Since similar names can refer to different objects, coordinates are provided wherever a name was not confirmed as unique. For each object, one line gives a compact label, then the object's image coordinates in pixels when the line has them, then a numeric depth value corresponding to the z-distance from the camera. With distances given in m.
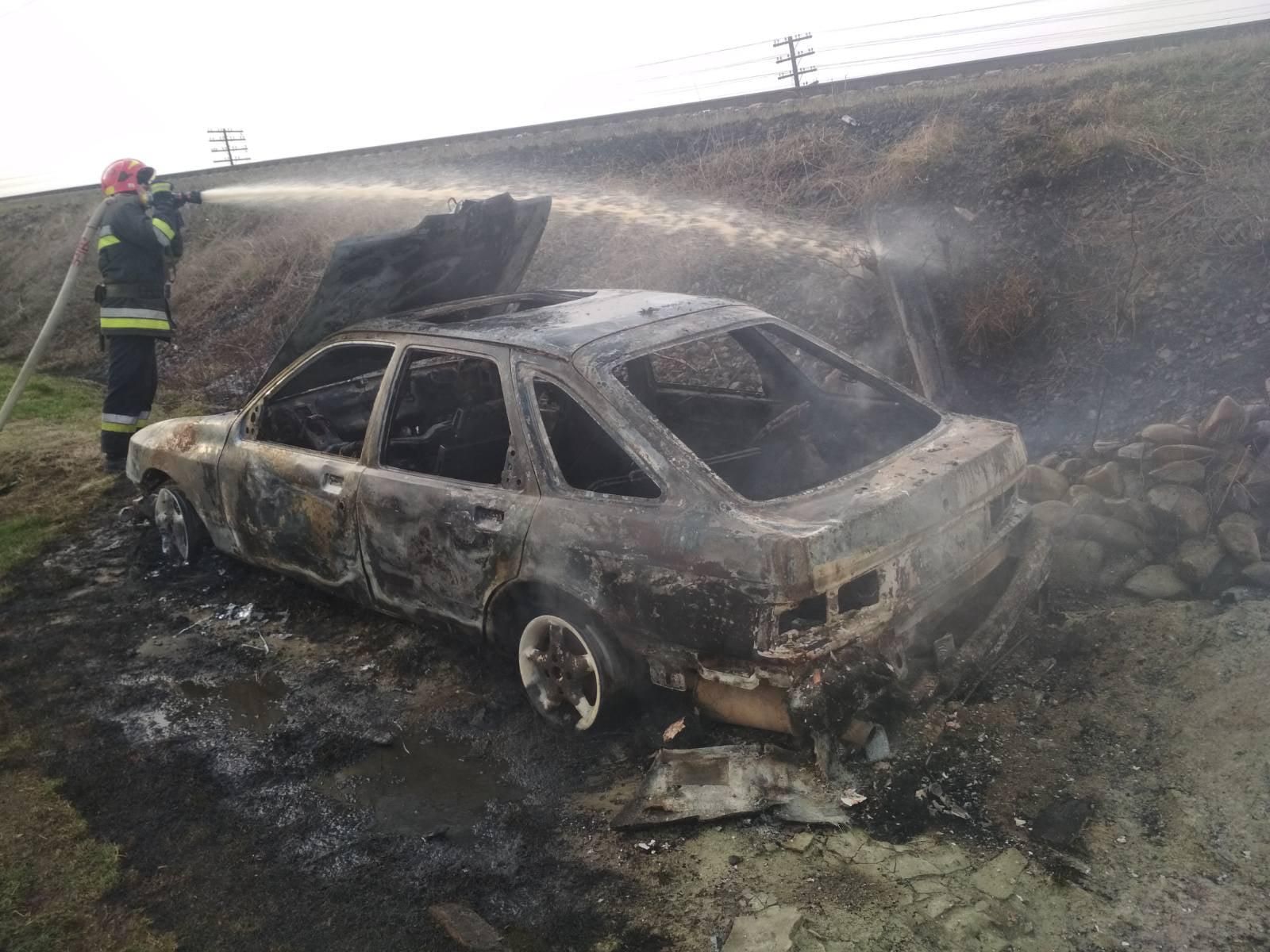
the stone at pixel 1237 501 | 4.38
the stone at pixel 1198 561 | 4.19
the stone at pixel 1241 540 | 4.16
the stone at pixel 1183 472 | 4.55
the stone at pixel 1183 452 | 4.65
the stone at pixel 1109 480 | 4.72
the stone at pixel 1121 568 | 4.41
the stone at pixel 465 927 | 2.69
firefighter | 6.95
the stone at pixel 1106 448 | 4.98
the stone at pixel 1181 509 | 4.40
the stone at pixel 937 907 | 2.62
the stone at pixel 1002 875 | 2.68
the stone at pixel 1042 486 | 4.92
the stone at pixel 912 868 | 2.78
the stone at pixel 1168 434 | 4.77
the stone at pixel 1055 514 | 4.65
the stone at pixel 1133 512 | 4.52
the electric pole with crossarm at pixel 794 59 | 17.41
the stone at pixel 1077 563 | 4.46
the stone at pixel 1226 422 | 4.67
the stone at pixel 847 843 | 2.89
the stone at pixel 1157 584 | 4.22
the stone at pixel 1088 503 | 4.67
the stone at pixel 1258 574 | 4.07
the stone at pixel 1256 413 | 4.69
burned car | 3.03
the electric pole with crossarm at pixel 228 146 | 34.47
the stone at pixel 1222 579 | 4.18
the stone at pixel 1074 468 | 5.03
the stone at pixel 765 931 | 2.56
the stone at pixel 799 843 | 2.93
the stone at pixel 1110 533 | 4.51
